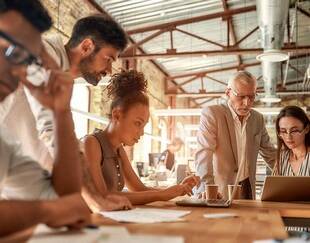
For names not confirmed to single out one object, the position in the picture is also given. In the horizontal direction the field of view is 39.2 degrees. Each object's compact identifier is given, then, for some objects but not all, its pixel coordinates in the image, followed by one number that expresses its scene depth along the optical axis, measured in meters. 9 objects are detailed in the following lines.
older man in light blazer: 2.82
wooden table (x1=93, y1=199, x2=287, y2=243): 1.10
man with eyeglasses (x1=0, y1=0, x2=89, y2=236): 0.86
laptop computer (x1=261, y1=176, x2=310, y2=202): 2.11
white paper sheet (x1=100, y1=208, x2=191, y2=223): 1.34
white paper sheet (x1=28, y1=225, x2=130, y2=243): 0.89
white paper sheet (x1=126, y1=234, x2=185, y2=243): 0.98
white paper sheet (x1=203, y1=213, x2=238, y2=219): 1.49
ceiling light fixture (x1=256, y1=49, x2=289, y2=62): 4.60
